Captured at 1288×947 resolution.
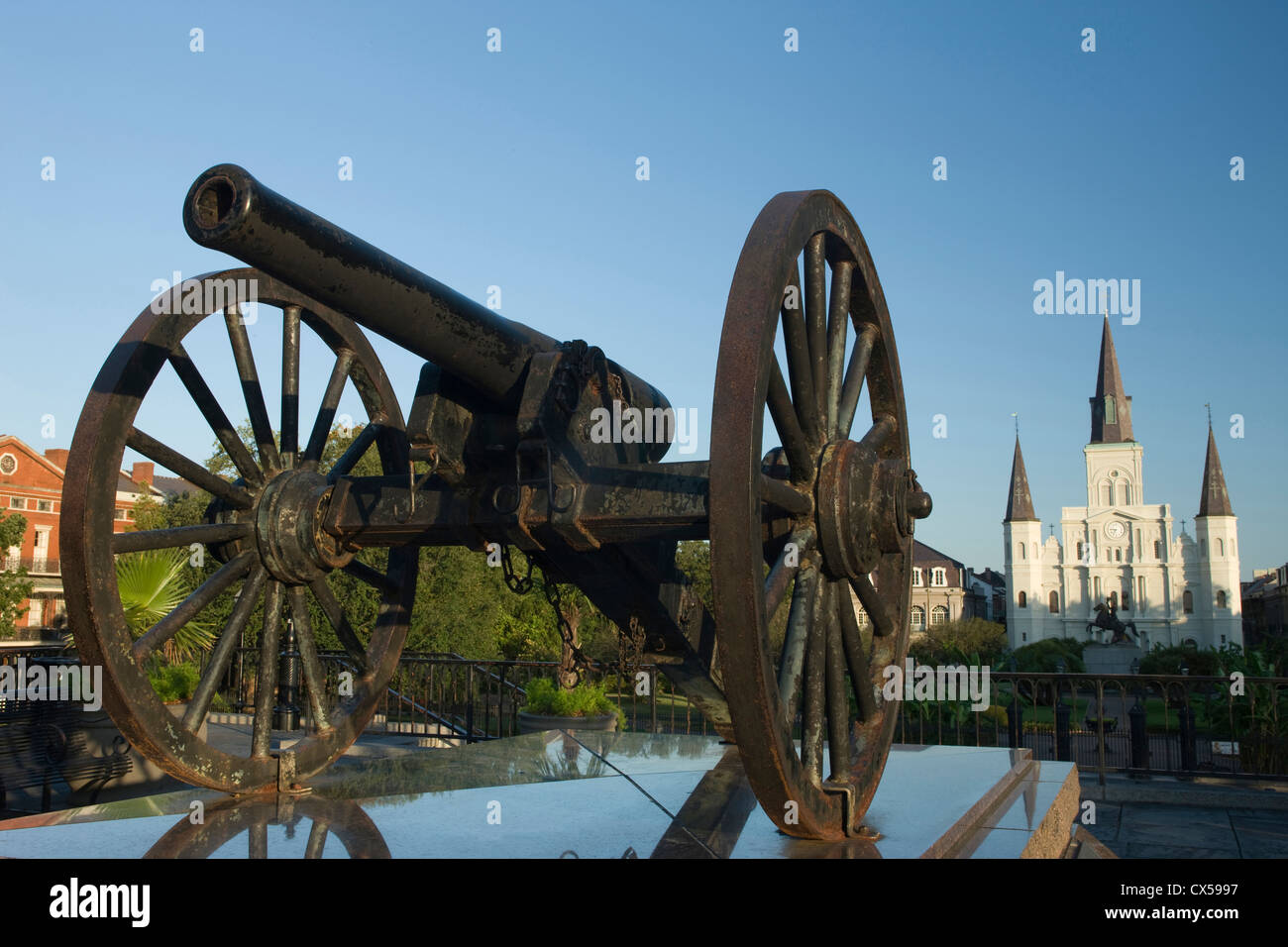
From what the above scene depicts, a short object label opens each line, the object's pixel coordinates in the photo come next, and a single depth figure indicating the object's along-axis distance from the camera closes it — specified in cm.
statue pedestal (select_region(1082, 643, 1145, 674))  7912
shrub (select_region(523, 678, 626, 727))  1004
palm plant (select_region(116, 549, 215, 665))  1004
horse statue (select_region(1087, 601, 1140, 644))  8138
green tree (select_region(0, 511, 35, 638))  2704
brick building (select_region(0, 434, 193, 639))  5222
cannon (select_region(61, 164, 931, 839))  278
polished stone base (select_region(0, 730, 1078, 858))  333
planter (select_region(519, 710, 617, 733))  988
